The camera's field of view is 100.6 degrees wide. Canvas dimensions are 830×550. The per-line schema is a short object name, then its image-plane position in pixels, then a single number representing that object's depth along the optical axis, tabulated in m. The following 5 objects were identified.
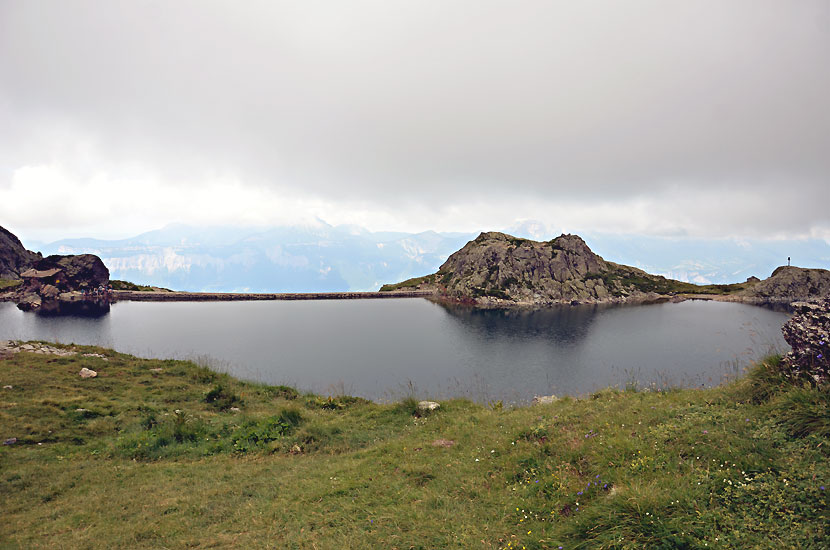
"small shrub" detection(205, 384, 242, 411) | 23.32
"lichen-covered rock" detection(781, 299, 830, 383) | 9.41
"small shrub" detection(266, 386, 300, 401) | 27.34
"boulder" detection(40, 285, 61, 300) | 103.38
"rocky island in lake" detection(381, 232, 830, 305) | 125.56
